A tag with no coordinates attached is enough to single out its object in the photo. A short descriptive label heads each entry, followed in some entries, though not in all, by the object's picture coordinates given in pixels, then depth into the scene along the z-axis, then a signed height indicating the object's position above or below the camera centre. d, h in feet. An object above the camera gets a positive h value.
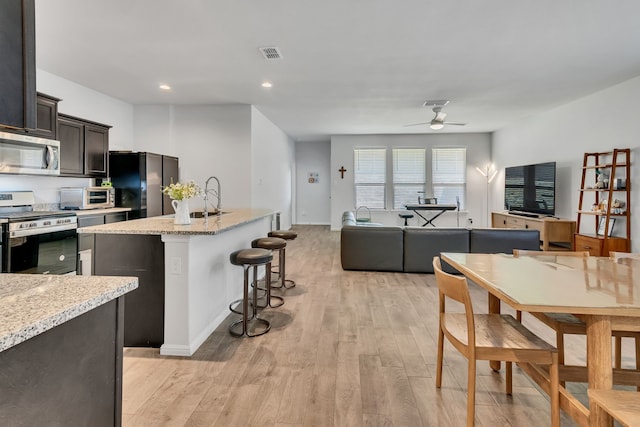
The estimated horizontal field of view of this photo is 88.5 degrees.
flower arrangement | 9.14 +0.39
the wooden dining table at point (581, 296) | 4.14 -1.20
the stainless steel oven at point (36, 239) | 10.38 -1.20
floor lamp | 29.07 +3.09
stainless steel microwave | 11.00 +1.77
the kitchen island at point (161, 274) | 8.13 -1.75
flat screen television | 19.98 +1.28
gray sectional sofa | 14.88 -1.70
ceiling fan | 18.58 +5.80
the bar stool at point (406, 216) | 26.76 -0.75
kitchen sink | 14.69 -0.40
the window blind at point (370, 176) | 30.48 +2.84
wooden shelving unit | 14.66 +0.36
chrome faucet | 10.25 +0.40
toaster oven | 14.40 +0.31
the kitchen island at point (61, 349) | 2.39 -1.24
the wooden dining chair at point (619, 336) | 6.06 -2.35
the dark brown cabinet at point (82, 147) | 13.88 +2.61
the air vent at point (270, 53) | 11.73 +5.61
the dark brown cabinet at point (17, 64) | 2.80 +1.23
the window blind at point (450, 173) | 29.71 +3.05
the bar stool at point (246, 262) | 8.99 -1.57
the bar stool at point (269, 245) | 11.34 -1.37
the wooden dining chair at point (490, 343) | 5.01 -2.19
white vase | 9.20 -0.19
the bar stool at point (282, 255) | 13.42 -2.02
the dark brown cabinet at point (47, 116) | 12.12 +3.33
